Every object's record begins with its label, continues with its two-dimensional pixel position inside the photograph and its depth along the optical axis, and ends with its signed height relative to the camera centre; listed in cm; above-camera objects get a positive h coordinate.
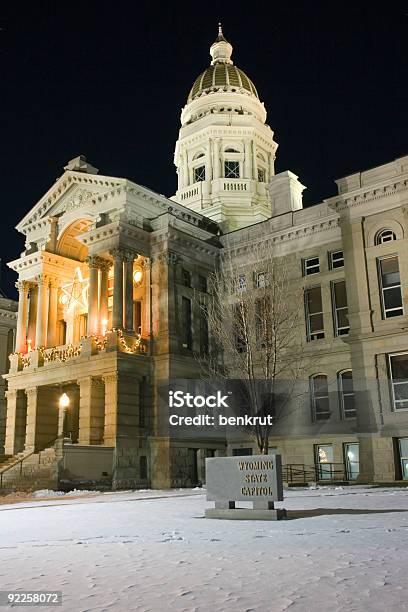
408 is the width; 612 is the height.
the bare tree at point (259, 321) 3238 +796
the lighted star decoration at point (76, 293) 4359 +1225
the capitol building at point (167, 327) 3312 +840
